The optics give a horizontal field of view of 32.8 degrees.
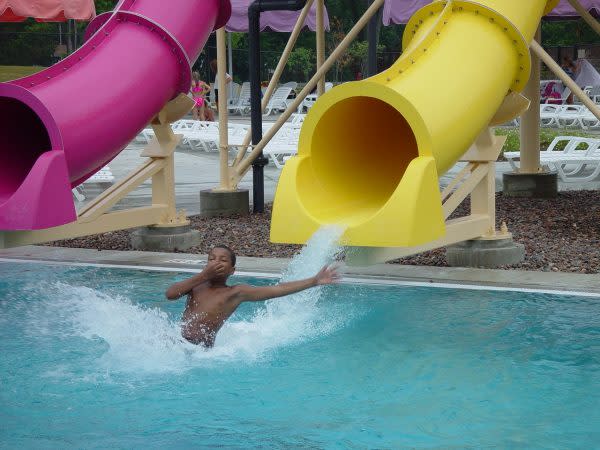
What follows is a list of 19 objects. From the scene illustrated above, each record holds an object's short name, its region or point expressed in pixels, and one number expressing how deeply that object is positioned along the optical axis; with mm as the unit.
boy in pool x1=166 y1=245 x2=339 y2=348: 6230
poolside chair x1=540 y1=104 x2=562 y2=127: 24188
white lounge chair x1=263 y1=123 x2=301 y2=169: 16672
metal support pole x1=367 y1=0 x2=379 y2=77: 11484
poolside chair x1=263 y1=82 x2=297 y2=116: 31891
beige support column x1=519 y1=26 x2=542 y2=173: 12883
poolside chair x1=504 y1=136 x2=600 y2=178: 14680
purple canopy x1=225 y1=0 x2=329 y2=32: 19703
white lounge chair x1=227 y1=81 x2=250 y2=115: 32625
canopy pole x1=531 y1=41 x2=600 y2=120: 9066
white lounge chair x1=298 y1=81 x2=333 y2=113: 31188
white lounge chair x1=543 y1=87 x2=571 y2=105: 29561
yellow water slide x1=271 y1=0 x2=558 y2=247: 6594
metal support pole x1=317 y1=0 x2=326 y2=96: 12375
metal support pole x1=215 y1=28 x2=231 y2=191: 12102
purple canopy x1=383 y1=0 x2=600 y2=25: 16203
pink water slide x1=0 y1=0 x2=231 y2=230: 7363
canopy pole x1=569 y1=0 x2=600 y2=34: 10253
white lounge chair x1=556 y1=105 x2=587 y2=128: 23684
